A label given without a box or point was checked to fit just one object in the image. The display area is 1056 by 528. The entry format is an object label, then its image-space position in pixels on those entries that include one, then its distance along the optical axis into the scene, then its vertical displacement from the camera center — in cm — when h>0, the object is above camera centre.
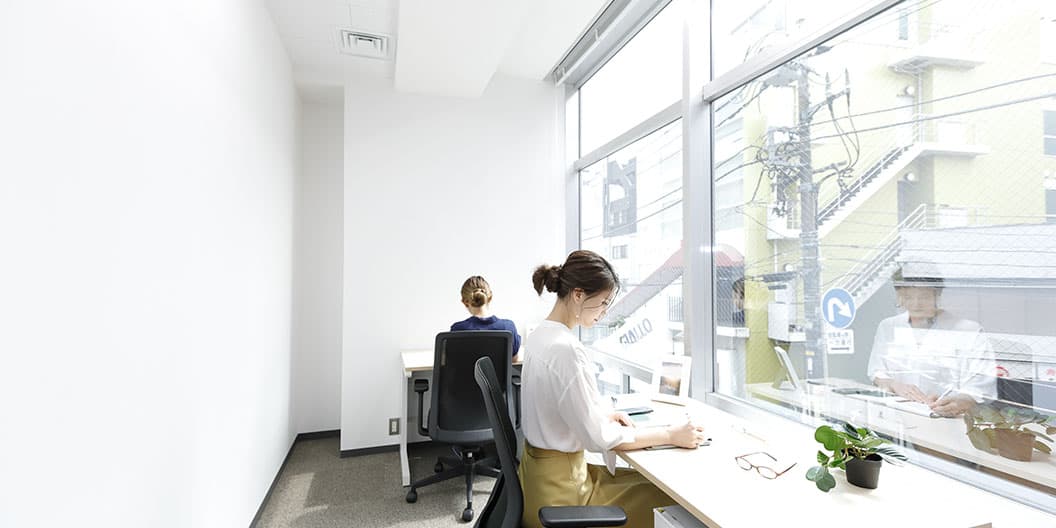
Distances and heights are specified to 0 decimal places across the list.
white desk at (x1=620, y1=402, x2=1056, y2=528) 110 -54
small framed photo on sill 216 -47
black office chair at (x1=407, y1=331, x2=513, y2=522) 261 -60
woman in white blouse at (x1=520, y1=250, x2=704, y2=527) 139 -44
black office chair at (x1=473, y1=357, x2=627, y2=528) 110 -54
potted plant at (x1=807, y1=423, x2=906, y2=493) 125 -47
